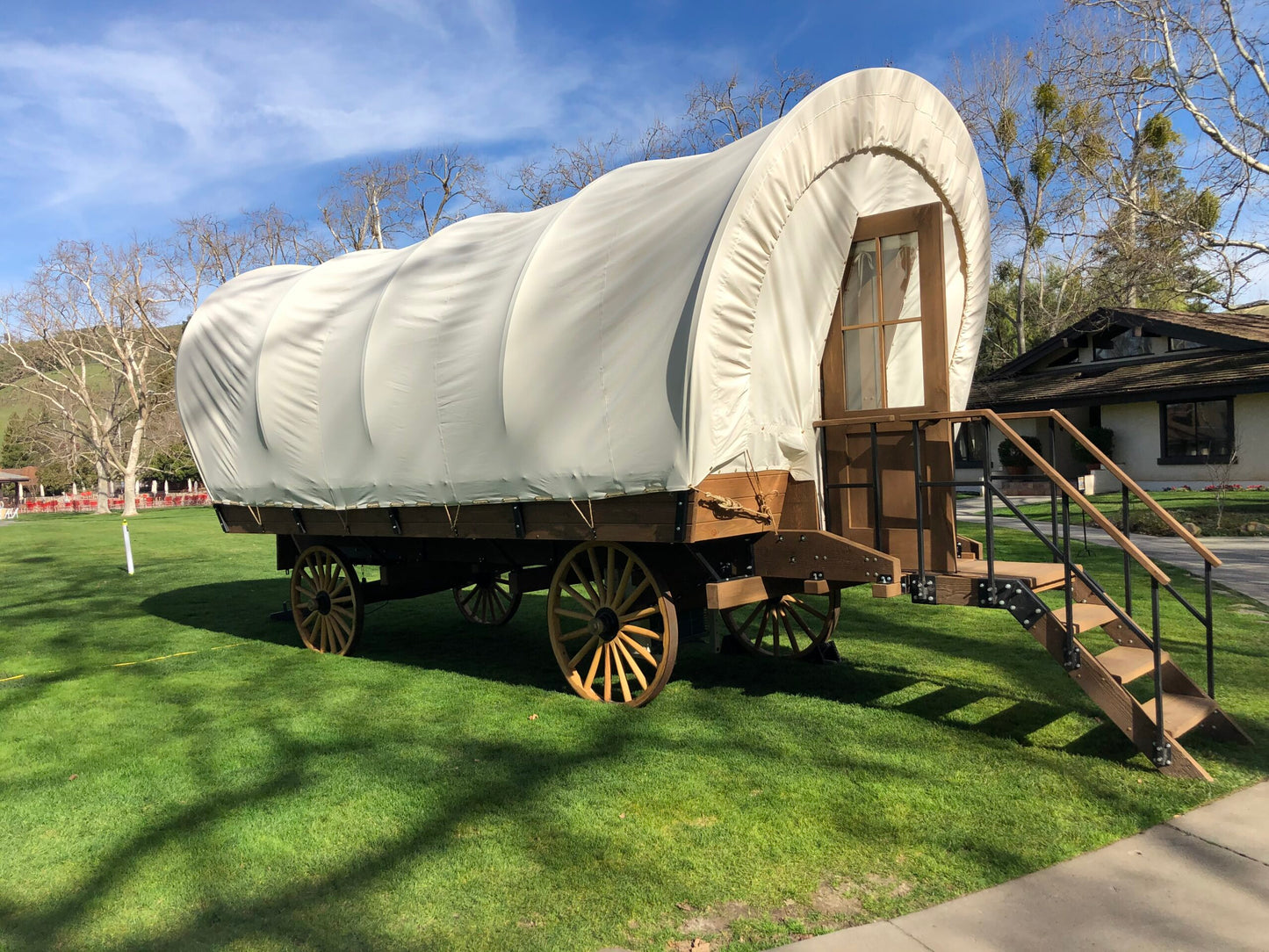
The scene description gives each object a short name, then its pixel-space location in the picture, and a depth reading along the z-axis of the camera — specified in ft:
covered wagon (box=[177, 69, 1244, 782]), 16.93
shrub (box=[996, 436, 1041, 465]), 81.35
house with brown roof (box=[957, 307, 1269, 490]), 69.56
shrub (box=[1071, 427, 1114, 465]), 77.71
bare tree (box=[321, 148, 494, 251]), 129.39
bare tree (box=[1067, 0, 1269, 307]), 68.39
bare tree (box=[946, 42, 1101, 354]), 89.15
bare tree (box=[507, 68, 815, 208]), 100.32
